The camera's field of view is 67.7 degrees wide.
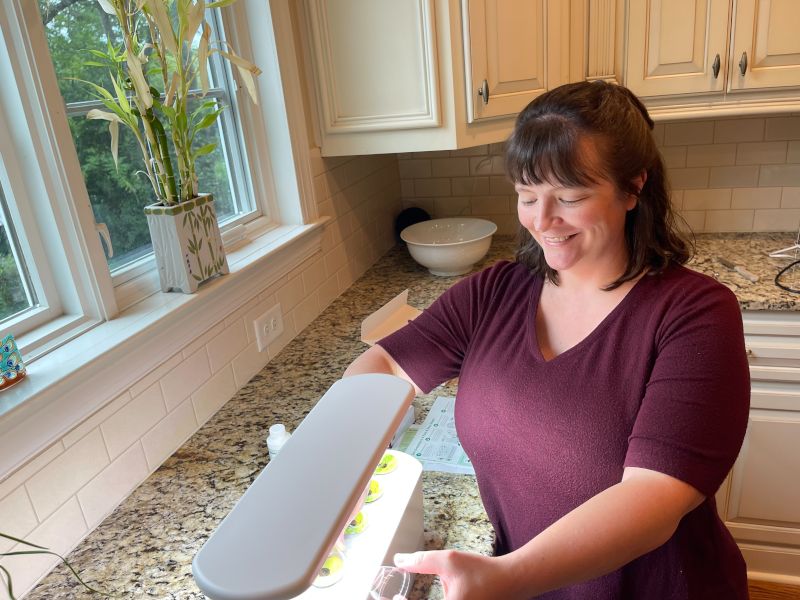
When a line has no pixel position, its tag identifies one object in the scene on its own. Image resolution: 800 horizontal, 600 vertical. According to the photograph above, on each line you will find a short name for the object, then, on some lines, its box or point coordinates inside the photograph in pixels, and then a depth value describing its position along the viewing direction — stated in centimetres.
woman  71
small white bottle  109
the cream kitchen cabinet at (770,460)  177
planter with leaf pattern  120
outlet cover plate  153
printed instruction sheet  114
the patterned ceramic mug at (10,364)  90
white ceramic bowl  209
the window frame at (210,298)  91
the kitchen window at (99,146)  112
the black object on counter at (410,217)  246
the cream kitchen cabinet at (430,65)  170
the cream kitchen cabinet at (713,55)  179
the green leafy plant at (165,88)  108
